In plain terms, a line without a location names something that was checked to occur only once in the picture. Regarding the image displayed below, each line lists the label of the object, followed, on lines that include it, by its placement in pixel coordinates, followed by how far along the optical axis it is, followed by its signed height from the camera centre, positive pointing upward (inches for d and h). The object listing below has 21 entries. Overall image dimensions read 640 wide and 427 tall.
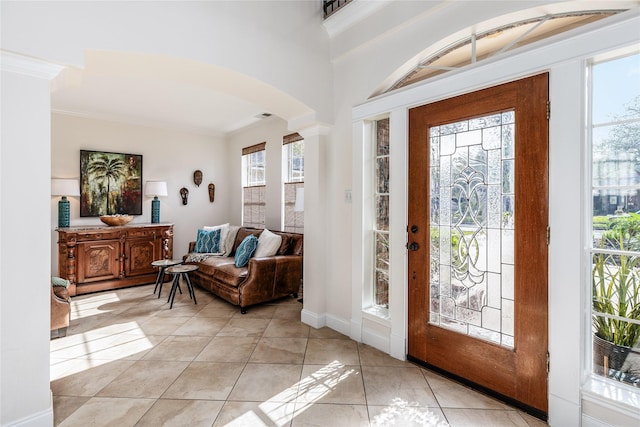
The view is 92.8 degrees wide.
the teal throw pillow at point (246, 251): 159.3 -20.3
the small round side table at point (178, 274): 154.8 -31.6
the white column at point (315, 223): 127.6 -4.5
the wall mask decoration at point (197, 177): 240.4 +28.1
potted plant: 63.4 -17.5
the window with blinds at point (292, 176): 191.5 +24.1
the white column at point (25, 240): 64.0 -6.0
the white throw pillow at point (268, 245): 163.2 -17.6
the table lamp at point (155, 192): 213.8 +14.5
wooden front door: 72.7 -7.0
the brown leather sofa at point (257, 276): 146.4 -32.5
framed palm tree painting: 196.1 +19.7
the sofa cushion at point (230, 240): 201.6 -18.4
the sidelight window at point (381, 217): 110.4 -1.6
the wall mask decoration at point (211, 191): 248.4 +17.7
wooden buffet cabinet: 171.2 -25.2
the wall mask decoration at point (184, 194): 234.2 +14.4
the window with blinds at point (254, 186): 221.8 +20.1
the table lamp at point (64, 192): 179.9 +12.2
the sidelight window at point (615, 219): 62.9 -1.3
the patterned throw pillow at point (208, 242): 200.2 -19.4
